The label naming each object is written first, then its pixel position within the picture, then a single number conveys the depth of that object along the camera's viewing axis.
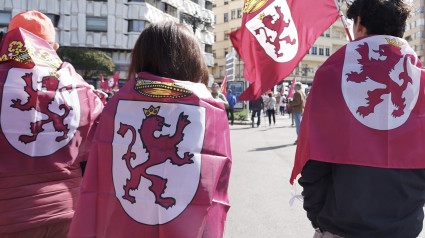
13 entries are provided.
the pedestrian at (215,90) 12.00
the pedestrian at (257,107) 18.28
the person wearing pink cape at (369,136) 1.74
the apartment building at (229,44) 66.00
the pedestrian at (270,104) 18.64
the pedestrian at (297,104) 12.23
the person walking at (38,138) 2.05
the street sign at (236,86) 24.91
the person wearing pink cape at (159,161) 1.70
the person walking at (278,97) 35.88
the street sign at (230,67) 24.30
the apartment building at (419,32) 69.00
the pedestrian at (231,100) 18.55
